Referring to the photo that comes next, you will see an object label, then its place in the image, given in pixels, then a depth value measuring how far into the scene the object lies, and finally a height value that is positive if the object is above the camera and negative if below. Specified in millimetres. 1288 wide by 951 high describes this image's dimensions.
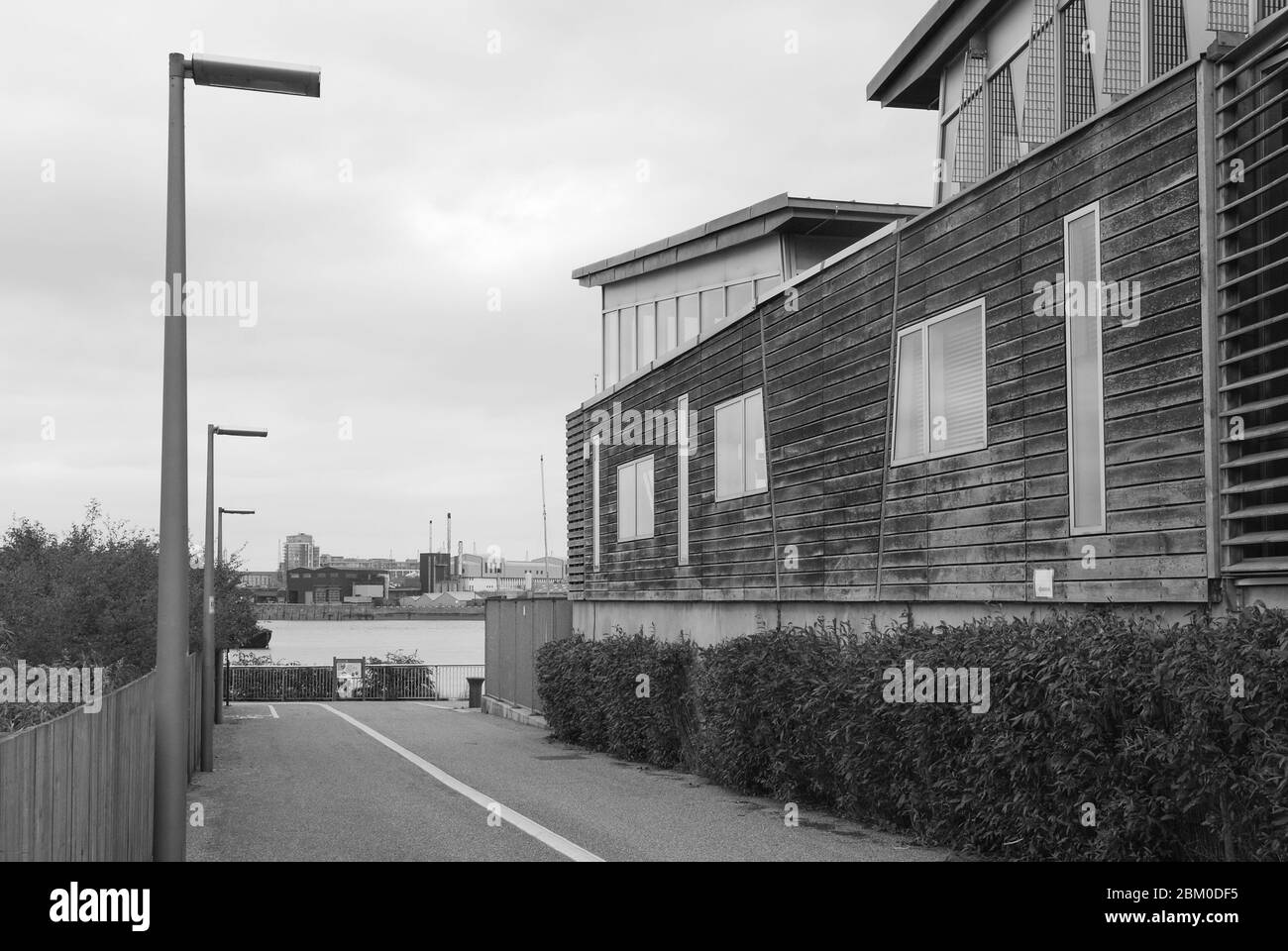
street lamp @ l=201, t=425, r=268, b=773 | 21352 -1445
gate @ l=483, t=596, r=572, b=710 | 30953 -2504
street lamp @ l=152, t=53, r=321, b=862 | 7984 +38
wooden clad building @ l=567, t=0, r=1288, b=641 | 9383 +1701
